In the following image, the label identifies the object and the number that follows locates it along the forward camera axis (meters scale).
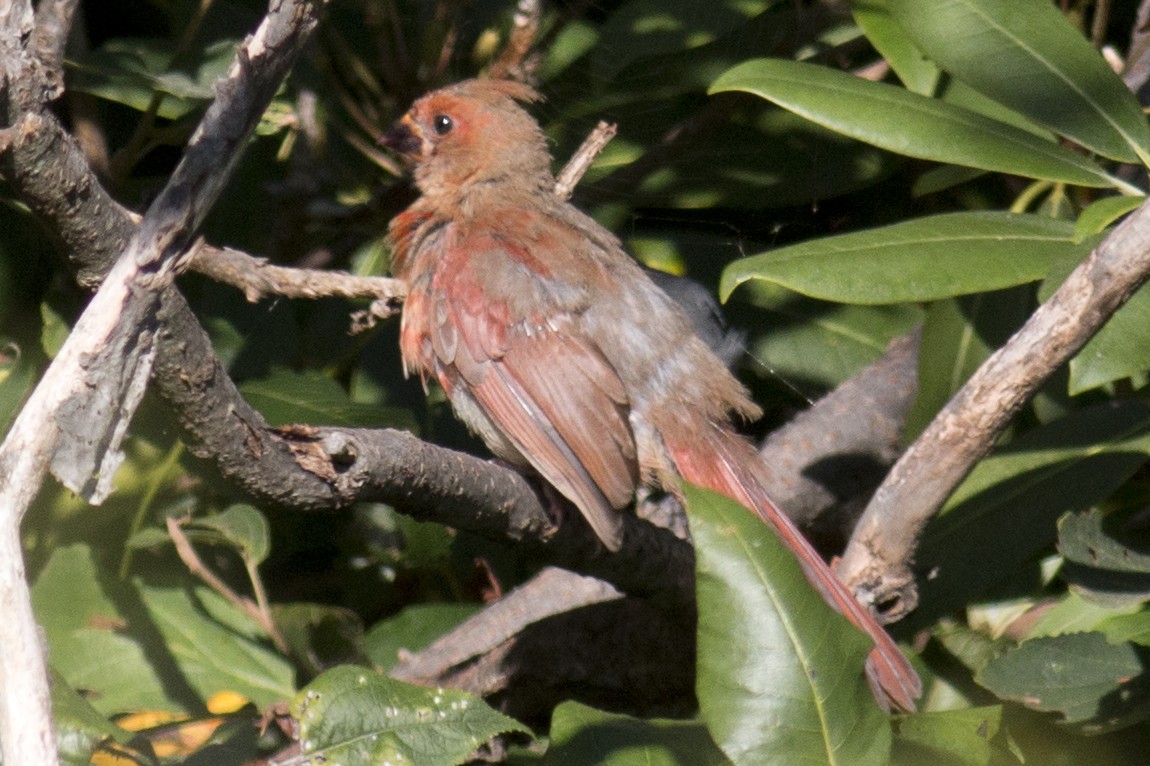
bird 6.71
